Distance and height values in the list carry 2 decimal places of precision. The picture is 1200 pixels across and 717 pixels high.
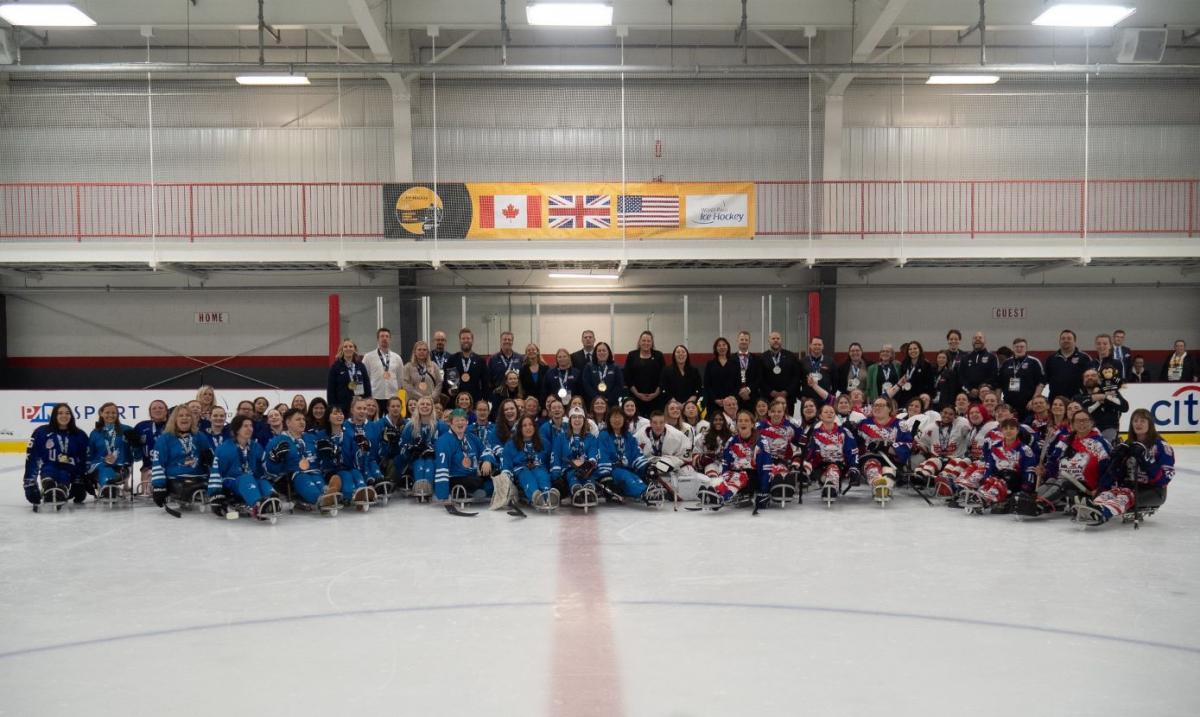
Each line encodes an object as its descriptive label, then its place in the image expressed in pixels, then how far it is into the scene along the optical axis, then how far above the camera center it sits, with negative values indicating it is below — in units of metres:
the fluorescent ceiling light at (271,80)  17.46 +5.39
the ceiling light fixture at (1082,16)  12.45 +4.54
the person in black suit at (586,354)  11.70 -0.19
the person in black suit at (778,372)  11.72 -0.45
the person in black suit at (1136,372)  15.22 -0.64
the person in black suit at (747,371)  11.59 -0.43
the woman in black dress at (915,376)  12.21 -0.54
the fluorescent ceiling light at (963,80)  18.22 +5.33
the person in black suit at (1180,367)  15.72 -0.57
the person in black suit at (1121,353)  13.71 -0.28
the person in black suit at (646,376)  11.72 -0.48
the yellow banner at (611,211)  16.66 +2.41
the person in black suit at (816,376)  12.00 -0.52
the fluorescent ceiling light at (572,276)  19.77 +1.41
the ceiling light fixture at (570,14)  12.14 +4.51
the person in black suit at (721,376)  11.62 -0.49
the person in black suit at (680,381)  11.57 -0.55
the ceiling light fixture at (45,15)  12.29 +4.74
